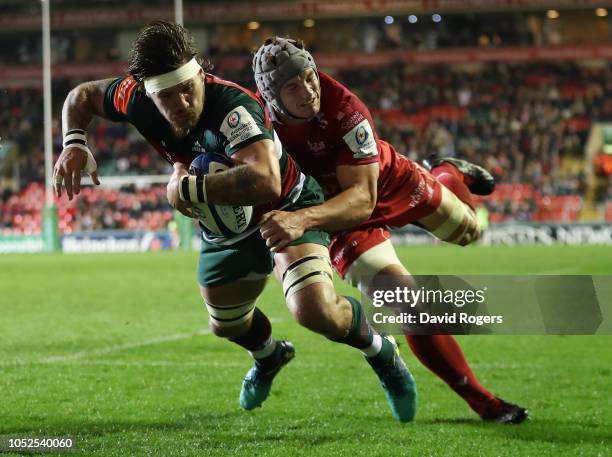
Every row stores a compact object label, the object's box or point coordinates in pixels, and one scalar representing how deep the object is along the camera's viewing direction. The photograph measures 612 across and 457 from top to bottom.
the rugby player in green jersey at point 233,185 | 8.77
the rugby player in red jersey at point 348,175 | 9.78
